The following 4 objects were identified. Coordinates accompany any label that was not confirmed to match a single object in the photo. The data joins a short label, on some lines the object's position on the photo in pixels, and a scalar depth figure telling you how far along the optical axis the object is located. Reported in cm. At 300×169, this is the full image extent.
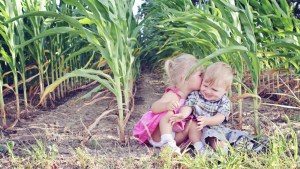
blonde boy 210
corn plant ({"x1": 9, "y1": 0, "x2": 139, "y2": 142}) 199
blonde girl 213
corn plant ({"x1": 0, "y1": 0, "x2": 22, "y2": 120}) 278
